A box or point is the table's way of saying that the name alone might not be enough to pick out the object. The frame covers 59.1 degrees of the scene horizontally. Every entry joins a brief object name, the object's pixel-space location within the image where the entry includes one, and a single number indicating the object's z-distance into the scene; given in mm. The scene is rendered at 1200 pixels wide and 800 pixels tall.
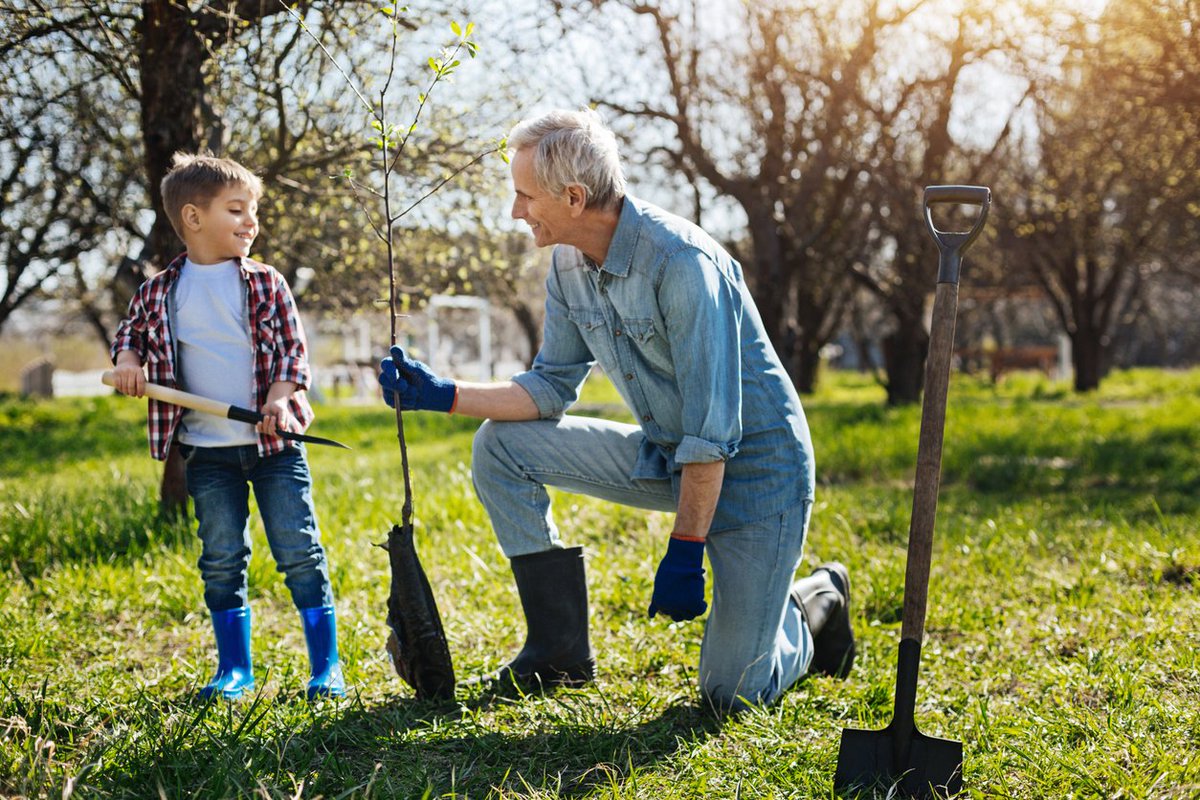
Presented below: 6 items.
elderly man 2625
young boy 3033
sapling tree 2807
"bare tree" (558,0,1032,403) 9188
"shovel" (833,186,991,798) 2312
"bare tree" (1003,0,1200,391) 6820
